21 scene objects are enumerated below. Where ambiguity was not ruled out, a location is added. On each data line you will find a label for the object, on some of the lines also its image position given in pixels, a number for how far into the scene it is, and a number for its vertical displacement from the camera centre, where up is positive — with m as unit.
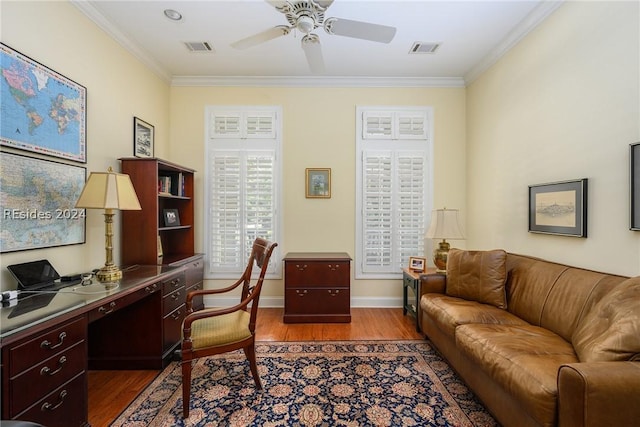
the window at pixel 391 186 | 3.89 +0.37
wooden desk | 1.26 -0.79
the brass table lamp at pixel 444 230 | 3.26 -0.20
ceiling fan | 1.92 +1.37
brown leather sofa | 1.21 -0.80
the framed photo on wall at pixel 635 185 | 1.76 +0.18
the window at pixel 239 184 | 3.86 +0.38
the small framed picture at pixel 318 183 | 3.88 +0.41
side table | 3.08 -0.98
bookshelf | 2.78 -0.07
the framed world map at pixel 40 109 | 1.79 +0.74
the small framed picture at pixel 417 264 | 3.40 -0.63
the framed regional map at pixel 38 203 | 1.79 +0.06
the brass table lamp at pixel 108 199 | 2.05 +0.10
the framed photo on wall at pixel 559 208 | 2.14 +0.05
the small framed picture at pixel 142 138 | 3.12 +0.86
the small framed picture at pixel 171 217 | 3.34 -0.07
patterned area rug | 1.85 -1.36
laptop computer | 1.79 -0.44
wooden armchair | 1.89 -0.88
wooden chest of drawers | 3.37 -0.94
